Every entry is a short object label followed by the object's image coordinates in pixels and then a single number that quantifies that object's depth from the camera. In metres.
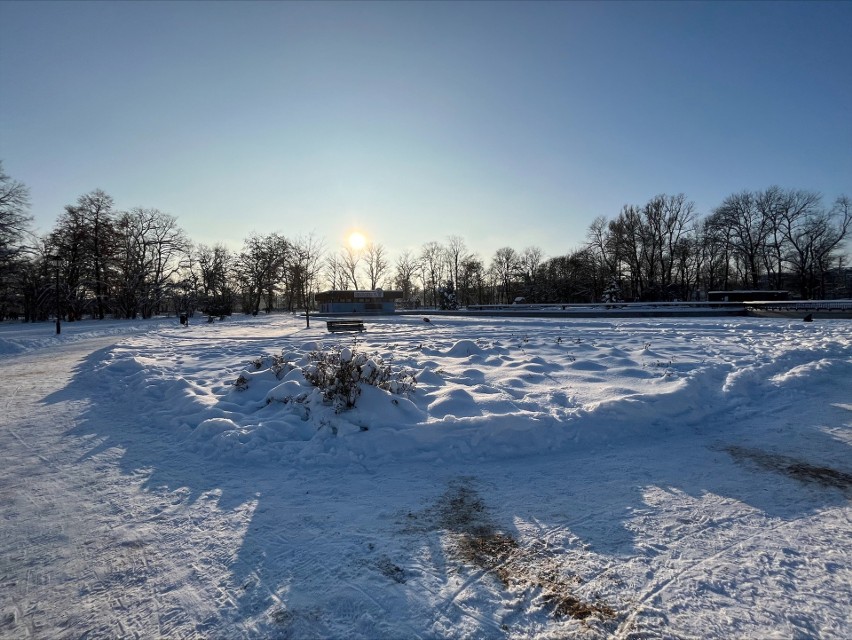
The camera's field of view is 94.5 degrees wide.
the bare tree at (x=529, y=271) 62.39
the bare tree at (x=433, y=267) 77.44
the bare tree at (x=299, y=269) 59.15
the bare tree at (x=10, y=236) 27.81
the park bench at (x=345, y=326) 20.62
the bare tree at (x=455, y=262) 73.68
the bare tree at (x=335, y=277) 73.81
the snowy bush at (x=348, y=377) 5.52
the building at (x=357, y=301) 49.72
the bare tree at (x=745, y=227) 45.62
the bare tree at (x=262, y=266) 57.84
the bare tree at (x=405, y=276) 80.50
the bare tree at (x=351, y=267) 72.50
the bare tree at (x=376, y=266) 74.00
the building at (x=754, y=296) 32.38
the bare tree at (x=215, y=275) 58.03
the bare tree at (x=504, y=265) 71.06
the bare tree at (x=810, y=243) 42.47
